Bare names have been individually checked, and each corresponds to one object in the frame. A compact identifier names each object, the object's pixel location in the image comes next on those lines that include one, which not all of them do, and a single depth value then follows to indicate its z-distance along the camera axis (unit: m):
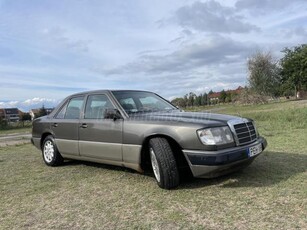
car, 3.13
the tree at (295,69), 38.50
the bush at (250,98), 36.22
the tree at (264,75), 39.36
